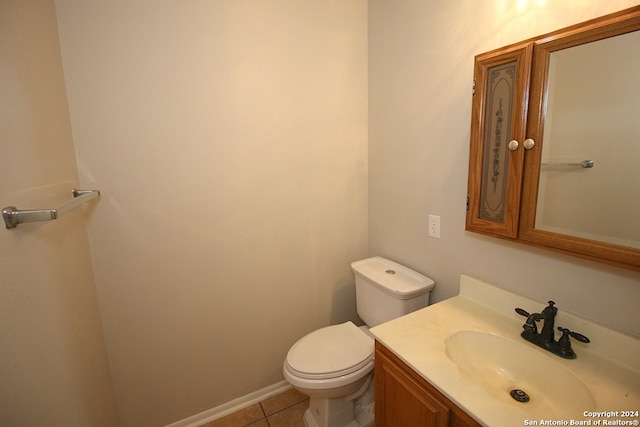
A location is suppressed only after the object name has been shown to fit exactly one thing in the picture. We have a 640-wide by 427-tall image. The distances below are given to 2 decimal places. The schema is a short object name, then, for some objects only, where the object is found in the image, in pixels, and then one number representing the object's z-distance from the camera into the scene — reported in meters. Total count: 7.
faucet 0.94
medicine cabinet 0.84
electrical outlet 1.48
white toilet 1.37
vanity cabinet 0.84
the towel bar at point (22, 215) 0.75
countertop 0.77
